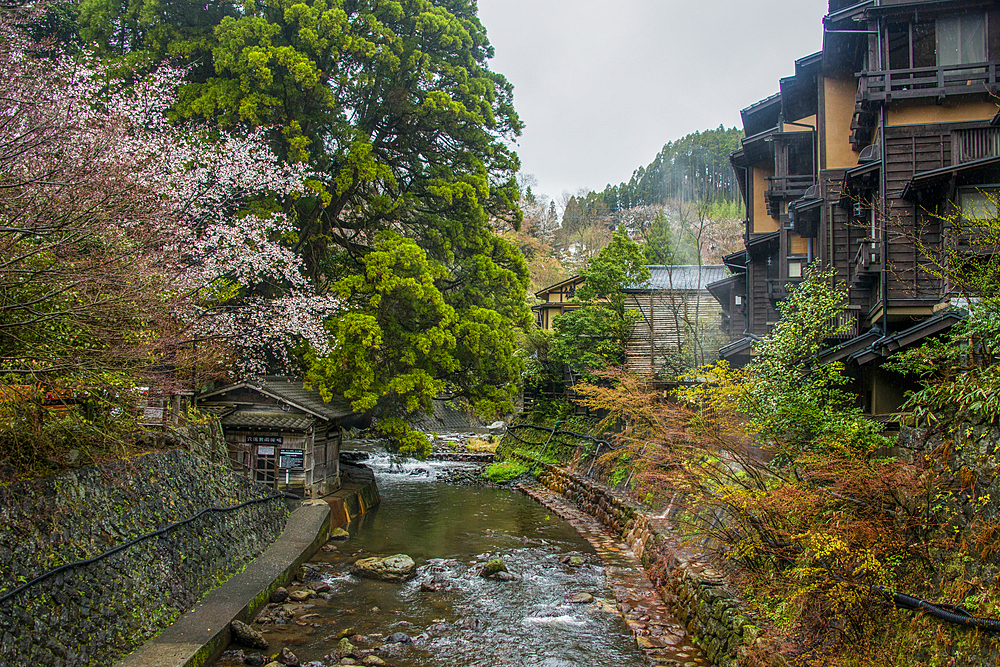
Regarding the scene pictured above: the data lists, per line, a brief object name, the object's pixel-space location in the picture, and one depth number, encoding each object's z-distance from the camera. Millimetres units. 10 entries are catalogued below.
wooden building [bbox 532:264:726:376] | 25250
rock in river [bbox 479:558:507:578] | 14469
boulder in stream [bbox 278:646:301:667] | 9751
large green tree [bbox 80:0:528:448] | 18438
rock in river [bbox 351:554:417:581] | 14156
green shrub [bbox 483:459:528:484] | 27219
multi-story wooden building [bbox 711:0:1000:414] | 13422
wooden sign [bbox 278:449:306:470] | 17911
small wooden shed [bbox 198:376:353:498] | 17844
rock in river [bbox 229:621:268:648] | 10156
